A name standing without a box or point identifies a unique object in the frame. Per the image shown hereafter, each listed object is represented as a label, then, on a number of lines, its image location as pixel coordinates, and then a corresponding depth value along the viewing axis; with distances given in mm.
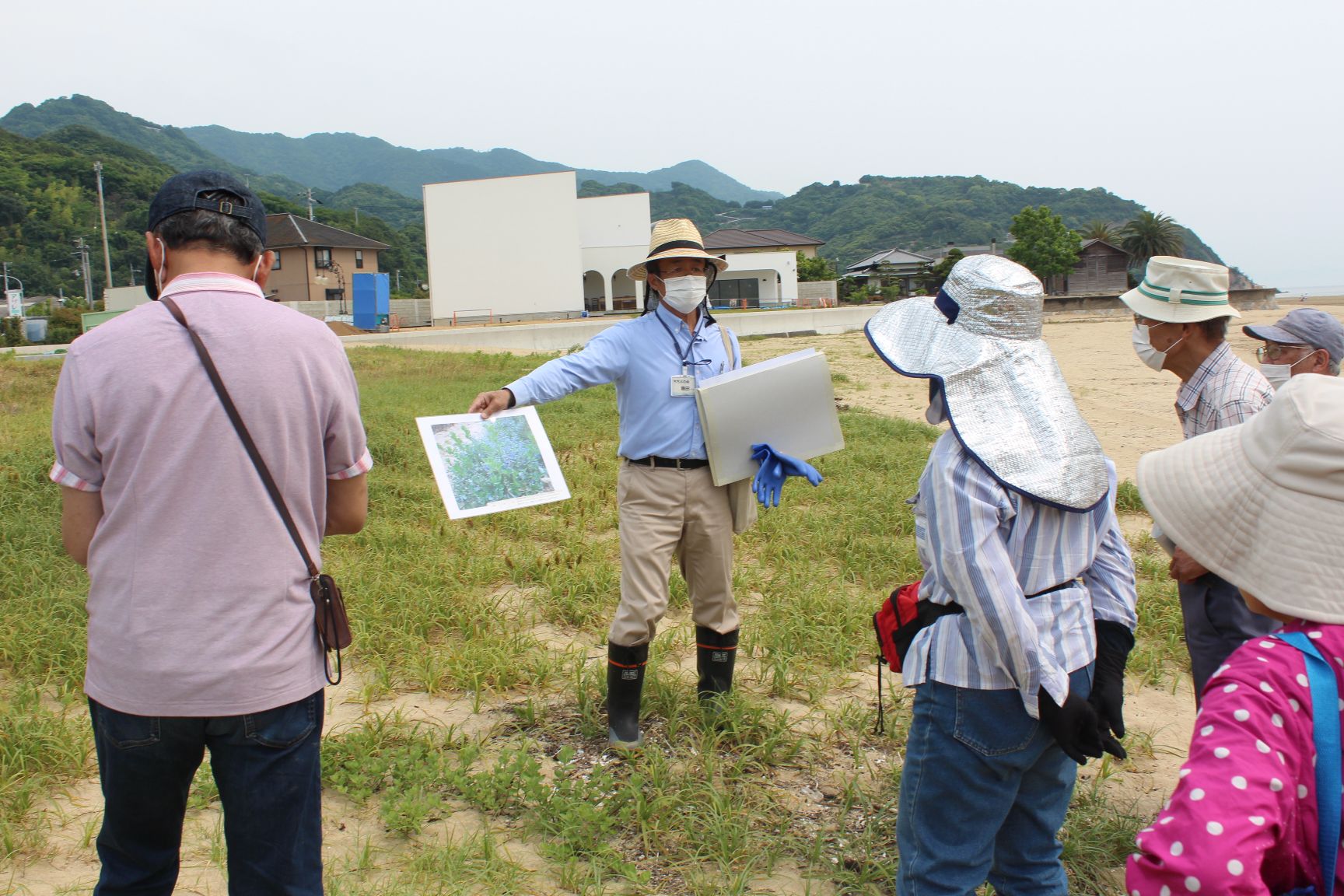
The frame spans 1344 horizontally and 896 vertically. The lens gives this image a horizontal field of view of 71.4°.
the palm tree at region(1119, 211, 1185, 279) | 52000
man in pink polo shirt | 1665
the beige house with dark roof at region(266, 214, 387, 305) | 50719
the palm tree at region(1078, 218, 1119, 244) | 56562
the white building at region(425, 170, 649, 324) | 44531
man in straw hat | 3324
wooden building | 53344
